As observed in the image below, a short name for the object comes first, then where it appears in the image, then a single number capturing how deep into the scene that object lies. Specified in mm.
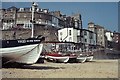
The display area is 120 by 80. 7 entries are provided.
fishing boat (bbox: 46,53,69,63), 41122
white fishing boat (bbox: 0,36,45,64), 23734
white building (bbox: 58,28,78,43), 92125
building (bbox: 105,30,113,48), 127919
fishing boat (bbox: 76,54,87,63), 45938
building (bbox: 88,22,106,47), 116750
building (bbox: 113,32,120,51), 124462
